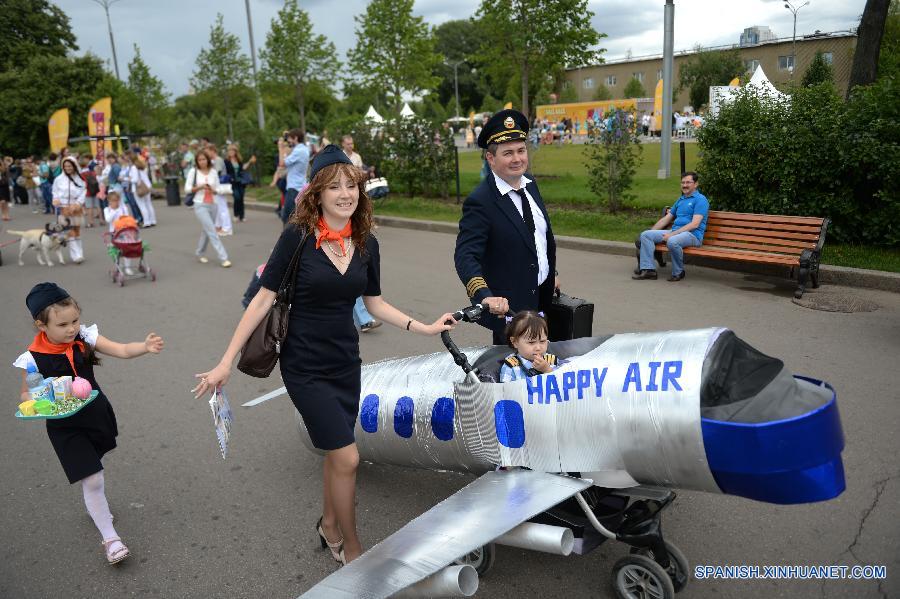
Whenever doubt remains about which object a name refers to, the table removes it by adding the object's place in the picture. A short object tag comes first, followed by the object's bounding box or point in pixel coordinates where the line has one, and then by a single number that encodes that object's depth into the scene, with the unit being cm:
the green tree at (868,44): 1092
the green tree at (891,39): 1847
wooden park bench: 812
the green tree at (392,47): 2116
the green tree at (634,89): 7094
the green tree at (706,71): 5784
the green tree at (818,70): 2972
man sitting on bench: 898
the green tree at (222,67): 3269
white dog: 1228
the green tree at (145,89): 3869
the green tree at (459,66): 9419
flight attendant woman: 317
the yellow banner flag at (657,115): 3584
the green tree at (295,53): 2481
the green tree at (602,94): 7381
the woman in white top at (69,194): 1330
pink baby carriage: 1037
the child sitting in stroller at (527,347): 340
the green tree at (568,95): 6831
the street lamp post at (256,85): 2558
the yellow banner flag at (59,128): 2741
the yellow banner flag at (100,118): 2523
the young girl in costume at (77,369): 354
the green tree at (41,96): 4059
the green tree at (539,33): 1627
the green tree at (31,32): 4775
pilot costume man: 396
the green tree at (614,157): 1198
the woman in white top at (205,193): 1122
